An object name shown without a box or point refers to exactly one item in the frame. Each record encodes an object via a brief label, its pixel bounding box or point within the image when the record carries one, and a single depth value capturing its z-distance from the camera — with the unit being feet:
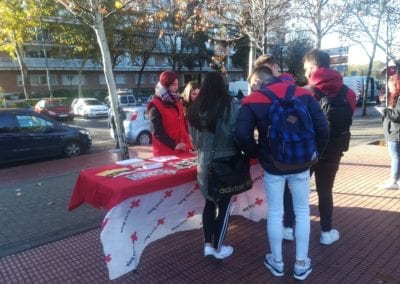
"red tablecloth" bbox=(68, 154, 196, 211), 10.89
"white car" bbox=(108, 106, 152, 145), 42.16
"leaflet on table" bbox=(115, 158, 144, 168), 13.44
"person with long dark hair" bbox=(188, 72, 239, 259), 11.18
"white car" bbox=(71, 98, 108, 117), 93.15
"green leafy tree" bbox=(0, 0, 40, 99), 78.84
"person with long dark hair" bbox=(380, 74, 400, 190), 17.54
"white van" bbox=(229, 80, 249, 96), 118.15
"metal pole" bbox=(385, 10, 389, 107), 42.92
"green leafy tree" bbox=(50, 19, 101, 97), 107.14
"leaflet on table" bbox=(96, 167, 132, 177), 12.28
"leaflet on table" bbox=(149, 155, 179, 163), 13.94
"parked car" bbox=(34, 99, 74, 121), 81.25
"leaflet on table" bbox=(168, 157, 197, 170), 12.94
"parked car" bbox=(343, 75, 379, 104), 101.91
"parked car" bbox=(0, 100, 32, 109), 96.83
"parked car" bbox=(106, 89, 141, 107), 91.50
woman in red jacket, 14.03
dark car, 33.91
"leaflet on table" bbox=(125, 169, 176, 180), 11.77
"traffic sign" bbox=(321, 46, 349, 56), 37.04
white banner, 11.10
